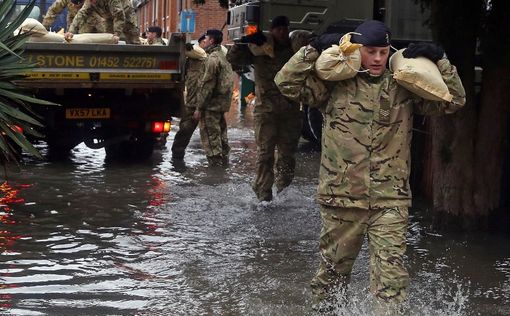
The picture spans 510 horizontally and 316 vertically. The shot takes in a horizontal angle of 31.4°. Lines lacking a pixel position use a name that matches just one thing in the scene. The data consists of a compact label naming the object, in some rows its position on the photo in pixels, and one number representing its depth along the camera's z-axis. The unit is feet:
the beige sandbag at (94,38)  40.01
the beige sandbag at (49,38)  38.99
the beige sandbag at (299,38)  28.69
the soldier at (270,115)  30.22
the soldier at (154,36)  50.31
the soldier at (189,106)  45.06
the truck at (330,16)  29.63
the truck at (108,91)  38.88
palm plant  21.58
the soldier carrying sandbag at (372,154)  16.98
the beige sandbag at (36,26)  37.99
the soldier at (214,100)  42.09
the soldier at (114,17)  42.42
